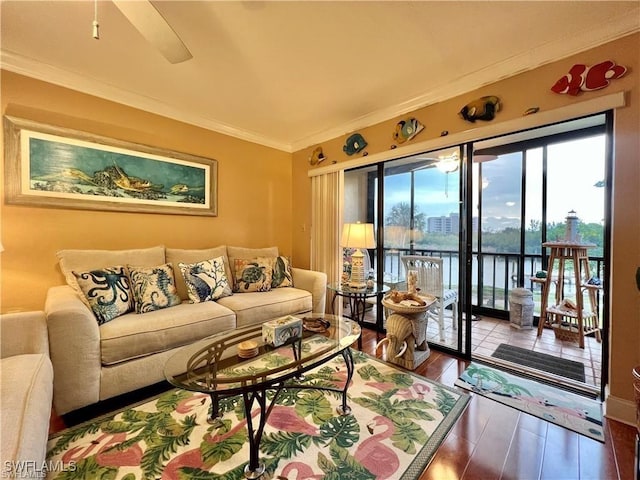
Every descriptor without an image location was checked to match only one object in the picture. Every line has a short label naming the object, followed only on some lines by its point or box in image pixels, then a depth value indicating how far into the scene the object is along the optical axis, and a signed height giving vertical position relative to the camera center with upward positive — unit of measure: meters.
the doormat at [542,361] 2.21 -1.11
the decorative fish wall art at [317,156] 3.50 +1.06
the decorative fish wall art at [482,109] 2.12 +1.04
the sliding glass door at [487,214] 2.50 +0.26
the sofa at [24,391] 0.82 -0.63
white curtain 3.36 +0.18
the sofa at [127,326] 1.55 -0.65
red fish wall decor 1.66 +1.03
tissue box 1.68 -0.60
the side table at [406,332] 2.23 -0.81
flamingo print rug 1.27 -1.10
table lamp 2.72 -0.06
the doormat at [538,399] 1.60 -1.11
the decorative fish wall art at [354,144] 3.05 +1.08
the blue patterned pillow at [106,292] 1.89 -0.42
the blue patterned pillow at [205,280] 2.43 -0.42
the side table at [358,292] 2.62 -0.55
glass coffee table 1.23 -0.68
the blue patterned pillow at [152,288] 2.13 -0.43
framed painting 2.06 +0.57
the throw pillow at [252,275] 2.86 -0.42
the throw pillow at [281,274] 3.06 -0.44
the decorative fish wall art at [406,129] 2.58 +1.06
